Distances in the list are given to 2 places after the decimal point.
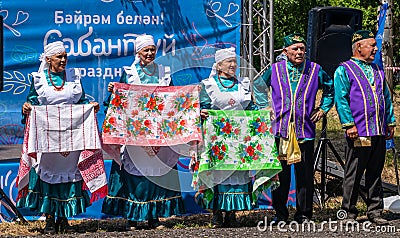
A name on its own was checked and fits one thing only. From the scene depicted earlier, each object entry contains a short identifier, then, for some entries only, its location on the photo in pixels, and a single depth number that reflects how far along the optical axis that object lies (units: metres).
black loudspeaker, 8.80
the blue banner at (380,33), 8.77
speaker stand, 8.38
